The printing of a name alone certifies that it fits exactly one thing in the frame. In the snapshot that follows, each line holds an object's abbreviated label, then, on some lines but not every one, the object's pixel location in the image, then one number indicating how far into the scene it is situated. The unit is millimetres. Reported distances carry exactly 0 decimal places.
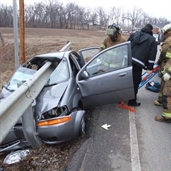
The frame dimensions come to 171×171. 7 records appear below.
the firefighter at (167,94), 4176
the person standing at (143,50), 4570
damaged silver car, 3356
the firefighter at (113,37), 5220
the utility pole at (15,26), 5675
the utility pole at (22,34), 5926
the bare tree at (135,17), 109038
